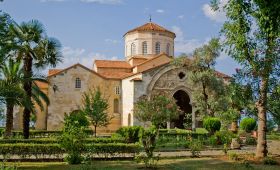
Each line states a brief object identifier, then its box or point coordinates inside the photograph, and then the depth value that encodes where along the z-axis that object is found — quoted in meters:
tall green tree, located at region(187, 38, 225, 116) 36.56
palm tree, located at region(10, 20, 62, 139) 26.14
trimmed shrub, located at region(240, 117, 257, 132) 35.88
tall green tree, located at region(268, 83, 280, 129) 17.00
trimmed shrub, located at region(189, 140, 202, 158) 20.56
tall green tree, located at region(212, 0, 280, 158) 17.28
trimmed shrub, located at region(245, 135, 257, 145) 28.69
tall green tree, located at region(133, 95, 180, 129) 34.75
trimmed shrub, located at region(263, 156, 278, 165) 17.66
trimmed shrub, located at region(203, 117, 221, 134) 31.08
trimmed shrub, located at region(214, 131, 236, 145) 26.54
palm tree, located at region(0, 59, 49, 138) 22.88
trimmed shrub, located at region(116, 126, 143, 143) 27.48
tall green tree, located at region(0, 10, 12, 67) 15.40
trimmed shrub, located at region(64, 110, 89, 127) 33.81
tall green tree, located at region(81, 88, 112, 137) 35.44
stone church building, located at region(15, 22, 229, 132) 44.31
